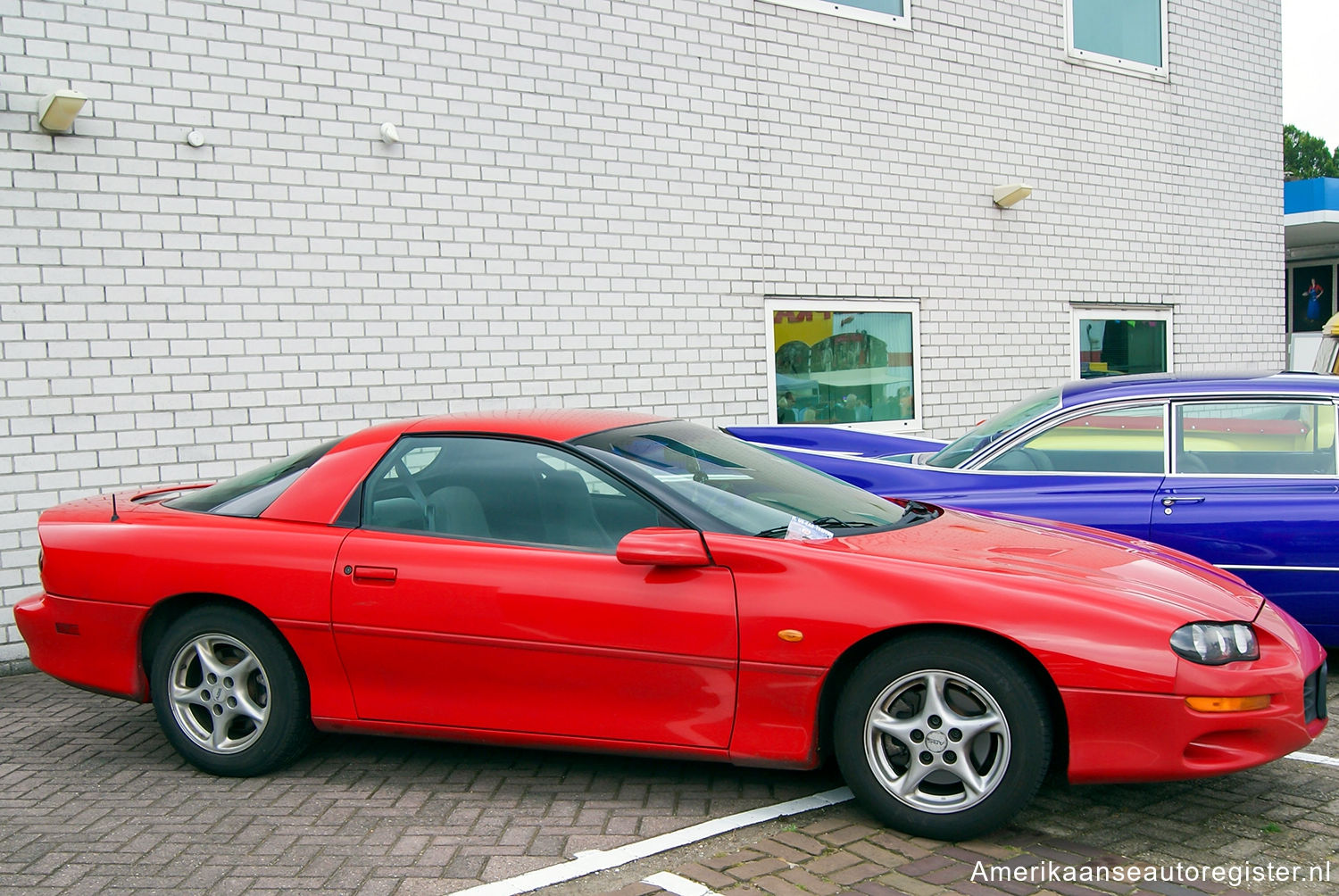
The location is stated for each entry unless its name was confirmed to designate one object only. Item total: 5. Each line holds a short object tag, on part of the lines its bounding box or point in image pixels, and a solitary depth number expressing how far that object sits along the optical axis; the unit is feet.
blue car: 16.70
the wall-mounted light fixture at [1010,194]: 33.74
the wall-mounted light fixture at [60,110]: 20.02
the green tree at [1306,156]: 180.75
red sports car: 11.04
